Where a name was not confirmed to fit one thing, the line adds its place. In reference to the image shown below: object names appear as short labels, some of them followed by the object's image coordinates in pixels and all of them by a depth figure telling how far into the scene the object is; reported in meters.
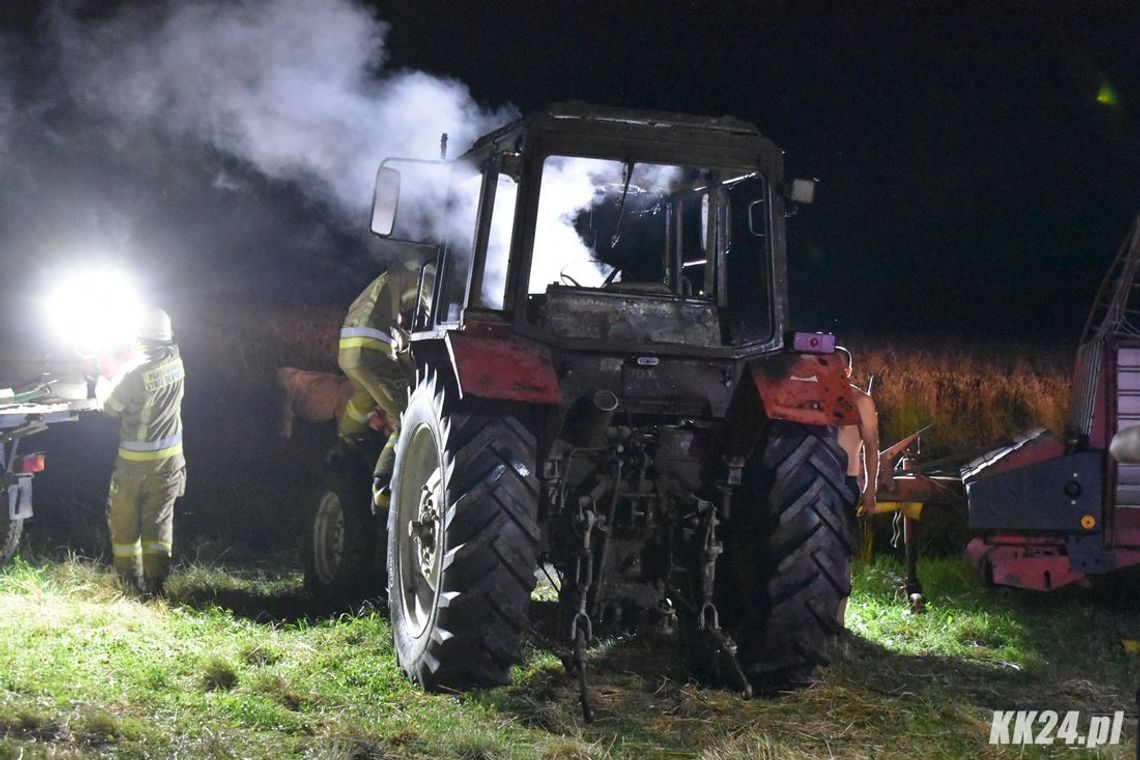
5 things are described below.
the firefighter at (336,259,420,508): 7.41
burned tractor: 5.14
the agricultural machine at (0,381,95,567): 7.53
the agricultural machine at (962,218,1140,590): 7.29
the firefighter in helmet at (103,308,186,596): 7.46
